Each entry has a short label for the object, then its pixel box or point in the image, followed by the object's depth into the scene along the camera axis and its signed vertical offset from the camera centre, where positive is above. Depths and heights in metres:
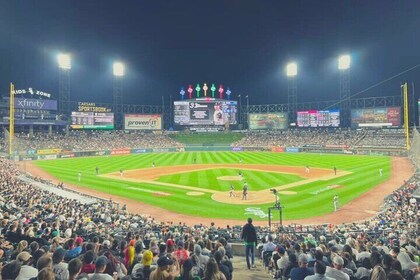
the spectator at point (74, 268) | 5.42 -2.18
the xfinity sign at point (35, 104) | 73.44 +10.98
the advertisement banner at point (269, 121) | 92.88 +7.18
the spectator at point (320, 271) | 5.75 -2.44
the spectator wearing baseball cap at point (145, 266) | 6.62 -2.69
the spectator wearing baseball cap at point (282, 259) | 8.30 -3.22
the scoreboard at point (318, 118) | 84.31 +7.10
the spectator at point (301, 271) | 6.58 -2.81
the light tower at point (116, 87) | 88.25 +17.99
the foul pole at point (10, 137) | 50.41 +1.73
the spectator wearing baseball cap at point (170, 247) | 8.81 -2.99
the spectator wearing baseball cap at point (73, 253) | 7.89 -2.82
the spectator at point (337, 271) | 6.28 -2.72
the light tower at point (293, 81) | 89.12 +20.36
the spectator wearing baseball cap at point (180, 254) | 7.77 -2.89
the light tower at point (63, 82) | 76.19 +17.54
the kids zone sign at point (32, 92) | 70.89 +13.75
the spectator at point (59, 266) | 6.16 -2.52
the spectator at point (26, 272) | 5.90 -2.49
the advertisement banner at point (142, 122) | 95.06 +7.57
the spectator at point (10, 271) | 5.68 -2.34
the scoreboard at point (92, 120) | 83.31 +7.39
